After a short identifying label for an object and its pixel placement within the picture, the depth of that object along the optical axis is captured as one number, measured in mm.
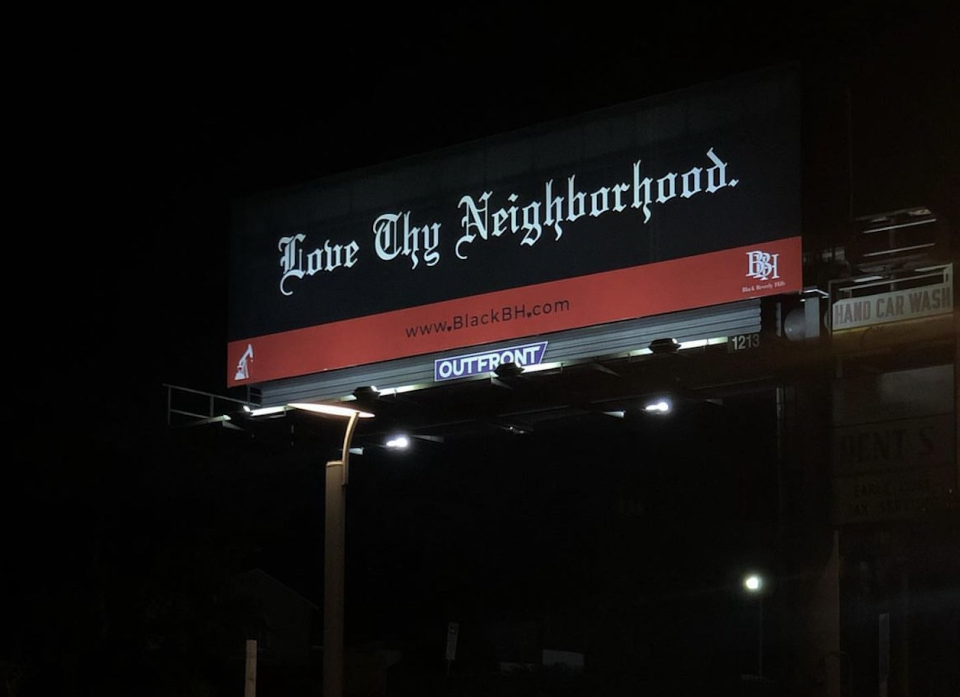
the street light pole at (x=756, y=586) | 46812
